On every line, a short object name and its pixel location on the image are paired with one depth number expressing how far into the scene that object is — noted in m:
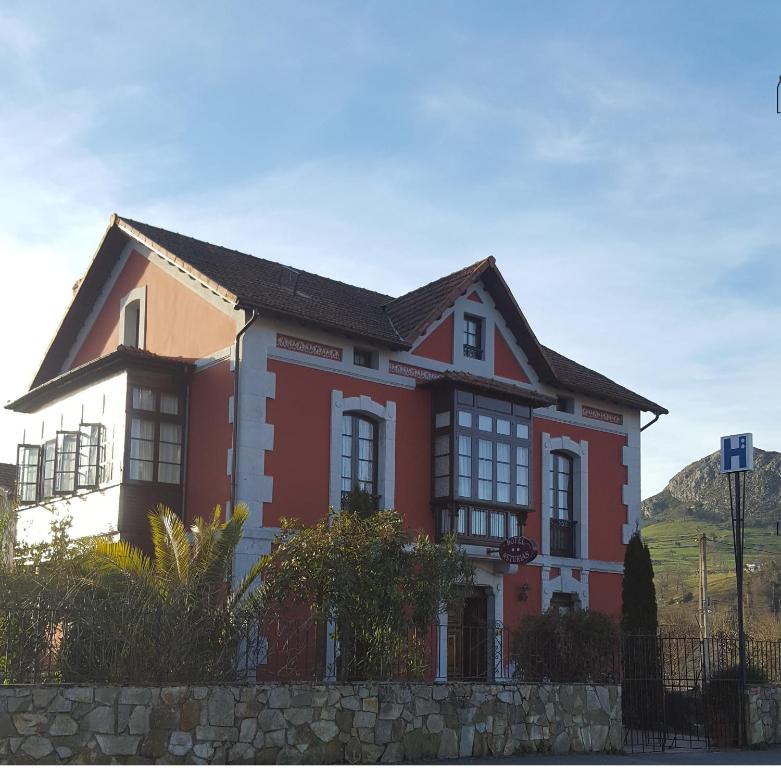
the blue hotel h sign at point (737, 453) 20.22
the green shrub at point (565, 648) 18.42
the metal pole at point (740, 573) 19.56
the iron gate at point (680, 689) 19.48
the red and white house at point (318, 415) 20.52
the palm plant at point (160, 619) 13.72
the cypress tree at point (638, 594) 23.94
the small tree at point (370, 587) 15.89
